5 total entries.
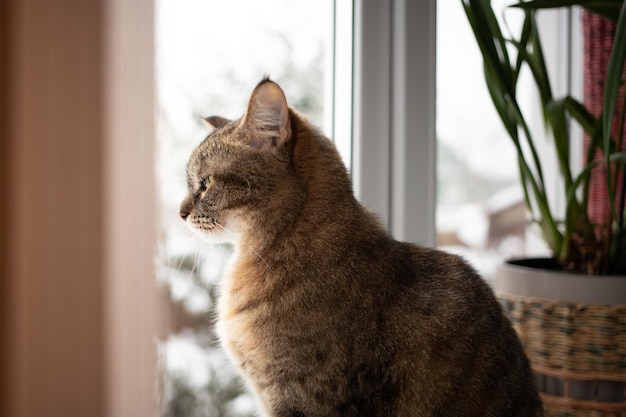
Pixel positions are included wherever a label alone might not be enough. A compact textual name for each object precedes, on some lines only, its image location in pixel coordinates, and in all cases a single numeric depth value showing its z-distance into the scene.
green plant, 1.17
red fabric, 1.67
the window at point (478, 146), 1.73
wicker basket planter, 1.19
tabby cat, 0.90
